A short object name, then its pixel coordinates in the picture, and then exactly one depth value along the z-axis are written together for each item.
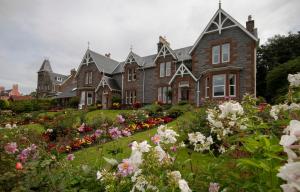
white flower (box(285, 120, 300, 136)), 1.01
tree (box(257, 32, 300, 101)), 36.87
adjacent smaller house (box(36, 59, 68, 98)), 68.03
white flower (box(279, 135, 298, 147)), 1.00
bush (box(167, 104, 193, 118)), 17.22
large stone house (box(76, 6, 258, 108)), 22.23
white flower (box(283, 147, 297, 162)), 1.00
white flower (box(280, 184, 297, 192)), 0.99
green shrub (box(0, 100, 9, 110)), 36.20
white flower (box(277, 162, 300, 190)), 0.97
